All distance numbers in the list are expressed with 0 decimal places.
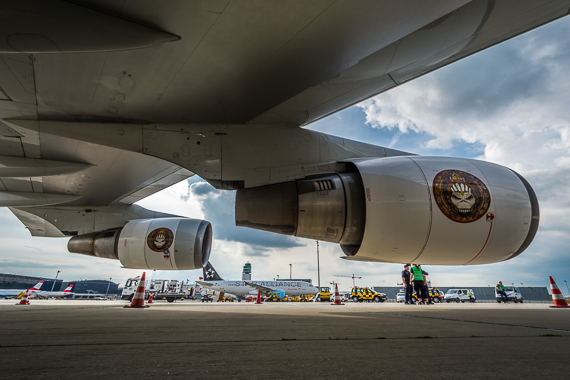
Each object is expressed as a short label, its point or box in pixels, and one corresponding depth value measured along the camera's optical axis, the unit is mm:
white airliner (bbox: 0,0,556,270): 2807
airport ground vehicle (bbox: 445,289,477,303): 23359
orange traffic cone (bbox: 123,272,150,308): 6719
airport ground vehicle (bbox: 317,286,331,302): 25703
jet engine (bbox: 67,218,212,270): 7082
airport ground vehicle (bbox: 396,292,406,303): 24478
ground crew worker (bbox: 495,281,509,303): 15223
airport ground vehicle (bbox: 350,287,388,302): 22297
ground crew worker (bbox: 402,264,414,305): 10101
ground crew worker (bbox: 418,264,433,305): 9281
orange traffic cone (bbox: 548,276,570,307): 7086
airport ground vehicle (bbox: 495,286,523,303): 20453
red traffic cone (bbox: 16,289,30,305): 9738
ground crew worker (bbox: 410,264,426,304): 9171
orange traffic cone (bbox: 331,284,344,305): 8450
